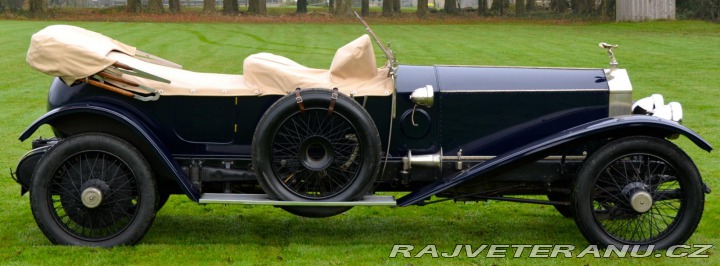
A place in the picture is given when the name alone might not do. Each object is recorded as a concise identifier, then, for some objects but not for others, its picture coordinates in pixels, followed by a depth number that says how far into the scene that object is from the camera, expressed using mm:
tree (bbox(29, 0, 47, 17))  48650
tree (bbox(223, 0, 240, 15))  51875
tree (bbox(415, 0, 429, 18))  54156
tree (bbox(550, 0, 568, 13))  59344
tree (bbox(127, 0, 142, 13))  50875
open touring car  6156
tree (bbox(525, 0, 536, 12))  65475
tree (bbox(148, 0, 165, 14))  50531
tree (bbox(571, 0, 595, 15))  55156
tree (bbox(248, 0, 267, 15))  53719
